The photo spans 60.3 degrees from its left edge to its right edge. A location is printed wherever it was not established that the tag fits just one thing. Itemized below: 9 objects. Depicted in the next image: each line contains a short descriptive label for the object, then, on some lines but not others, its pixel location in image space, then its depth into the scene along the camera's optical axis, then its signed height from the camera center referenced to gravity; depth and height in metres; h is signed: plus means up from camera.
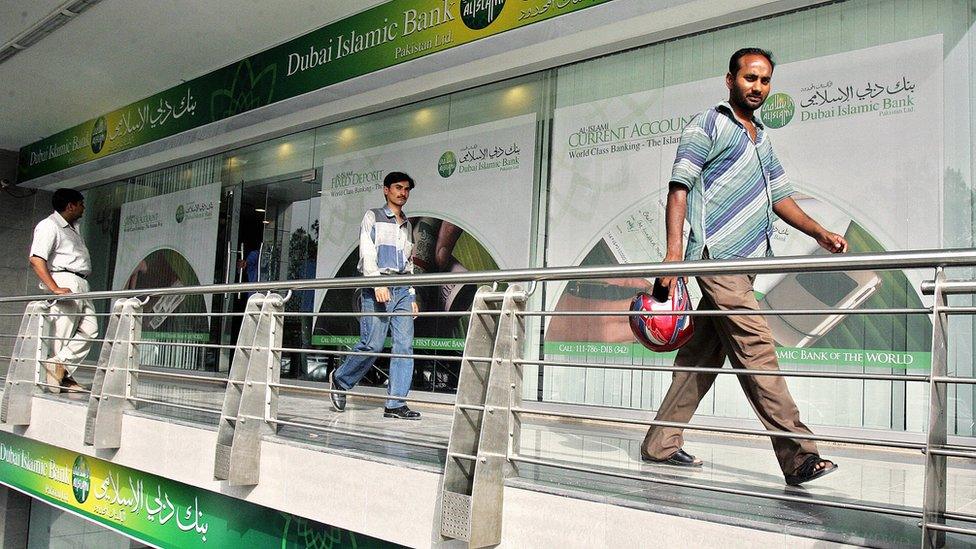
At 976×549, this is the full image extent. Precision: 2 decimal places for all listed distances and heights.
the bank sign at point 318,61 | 7.06 +2.83
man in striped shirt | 3.49 +0.64
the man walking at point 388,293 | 5.48 +0.32
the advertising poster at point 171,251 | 11.65 +1.19
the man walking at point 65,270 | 6.81 +0.47
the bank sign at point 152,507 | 4.26 -1.04
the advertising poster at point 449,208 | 7.57 +1.33
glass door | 9.68 +1.16
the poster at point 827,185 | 5.23 +1.22
